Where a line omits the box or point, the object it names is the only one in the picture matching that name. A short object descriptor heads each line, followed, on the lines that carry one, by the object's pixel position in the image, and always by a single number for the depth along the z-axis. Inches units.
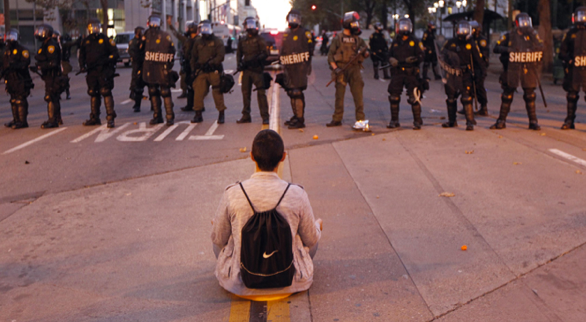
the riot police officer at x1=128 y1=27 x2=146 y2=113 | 563.5
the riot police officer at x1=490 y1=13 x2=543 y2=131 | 457.4
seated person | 166.1
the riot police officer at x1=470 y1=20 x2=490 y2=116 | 527.8
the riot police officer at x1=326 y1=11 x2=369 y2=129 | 485.1
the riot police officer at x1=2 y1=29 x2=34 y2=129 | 505.0
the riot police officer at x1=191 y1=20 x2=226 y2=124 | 520.4
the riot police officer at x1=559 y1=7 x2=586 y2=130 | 451.2
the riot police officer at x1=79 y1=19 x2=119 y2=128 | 509.4
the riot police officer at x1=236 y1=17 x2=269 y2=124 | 516.4
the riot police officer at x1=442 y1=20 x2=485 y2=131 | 475.2
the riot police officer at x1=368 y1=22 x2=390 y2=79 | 982.4
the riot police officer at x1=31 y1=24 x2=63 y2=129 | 500.7
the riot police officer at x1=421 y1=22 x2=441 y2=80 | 952.8
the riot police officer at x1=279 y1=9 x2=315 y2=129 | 496.7
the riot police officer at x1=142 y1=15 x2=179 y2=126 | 514.6
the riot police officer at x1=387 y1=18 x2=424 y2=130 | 470.9
